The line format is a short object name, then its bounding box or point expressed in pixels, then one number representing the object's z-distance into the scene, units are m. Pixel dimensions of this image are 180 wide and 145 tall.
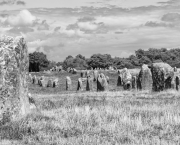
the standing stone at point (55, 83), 53.19
